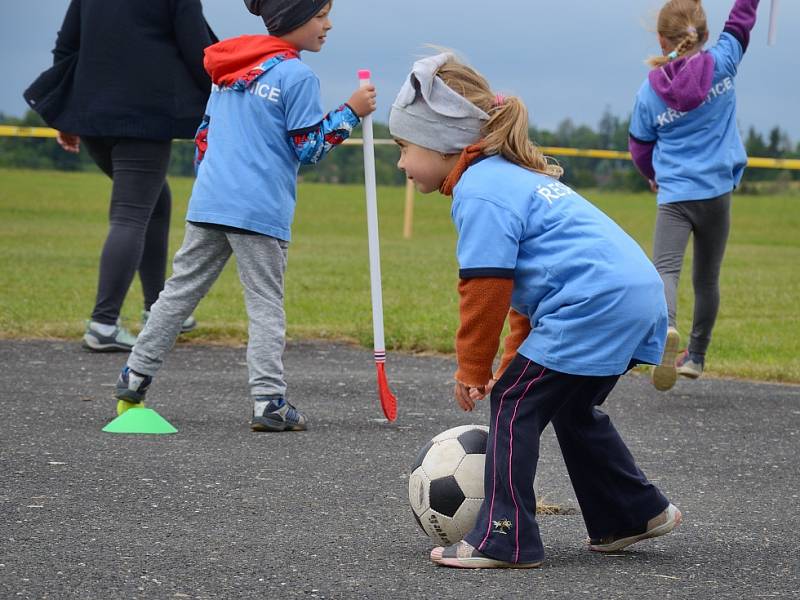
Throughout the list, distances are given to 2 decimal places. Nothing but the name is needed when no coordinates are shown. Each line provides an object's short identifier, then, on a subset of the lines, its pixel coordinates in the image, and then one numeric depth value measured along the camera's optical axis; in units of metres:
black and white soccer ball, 6.29
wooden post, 36.75
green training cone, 9.02
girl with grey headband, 5.88
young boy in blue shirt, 8.95
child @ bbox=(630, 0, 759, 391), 11.09
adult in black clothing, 11.65
